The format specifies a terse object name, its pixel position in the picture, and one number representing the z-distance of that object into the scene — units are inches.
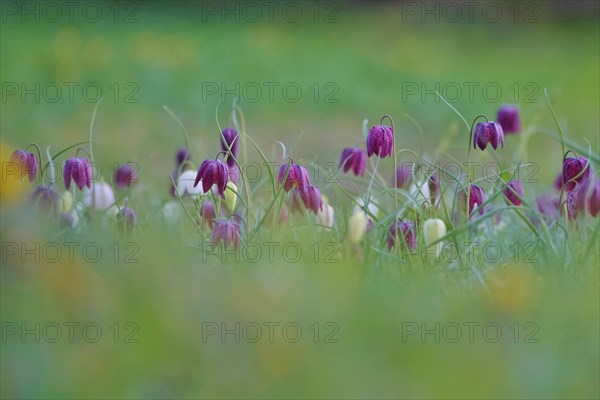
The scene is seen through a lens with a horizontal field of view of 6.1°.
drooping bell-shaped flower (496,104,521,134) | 262.0
